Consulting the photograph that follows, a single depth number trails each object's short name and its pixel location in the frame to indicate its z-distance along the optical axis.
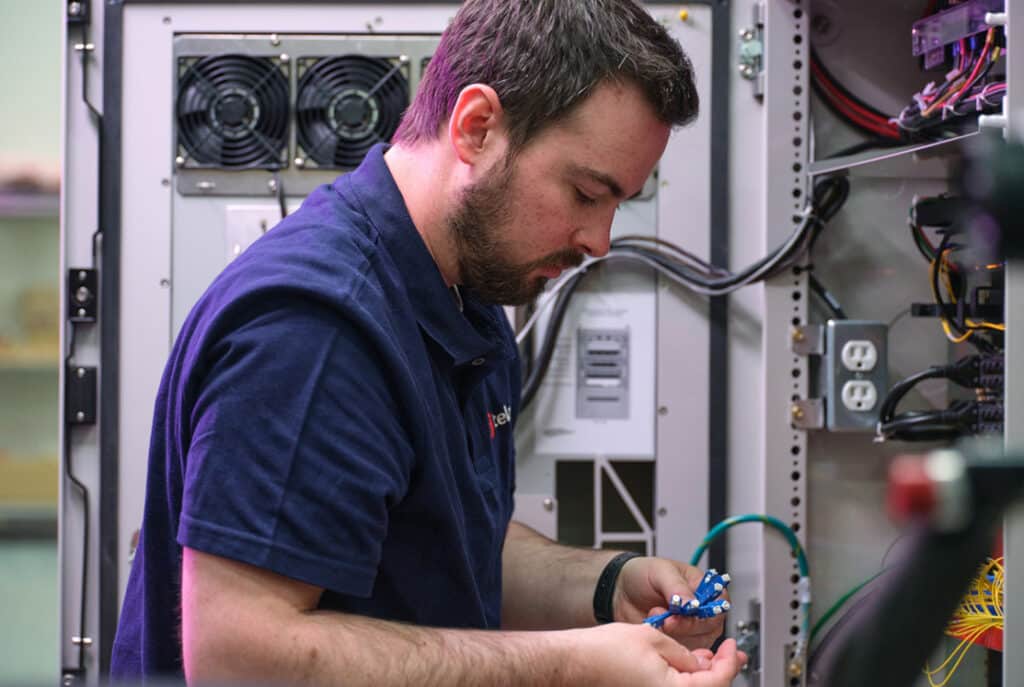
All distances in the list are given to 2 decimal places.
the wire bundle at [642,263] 2.05
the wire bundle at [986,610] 1.34
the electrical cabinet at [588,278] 2.03
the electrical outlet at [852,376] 1.91
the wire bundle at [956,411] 1.66
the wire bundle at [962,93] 1.44
